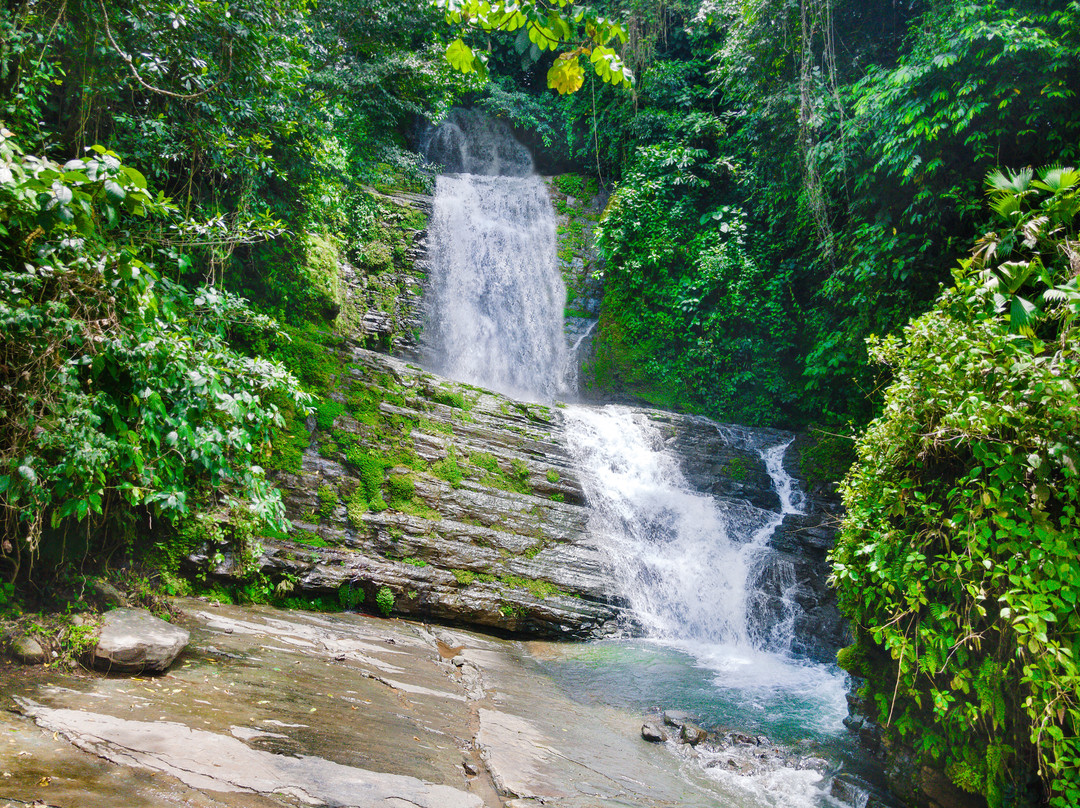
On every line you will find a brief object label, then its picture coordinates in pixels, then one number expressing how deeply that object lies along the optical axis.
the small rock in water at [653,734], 5.12
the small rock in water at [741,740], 5.27
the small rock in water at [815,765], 4.91
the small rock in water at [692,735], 5.16
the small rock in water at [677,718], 5.49
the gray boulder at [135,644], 3.62
